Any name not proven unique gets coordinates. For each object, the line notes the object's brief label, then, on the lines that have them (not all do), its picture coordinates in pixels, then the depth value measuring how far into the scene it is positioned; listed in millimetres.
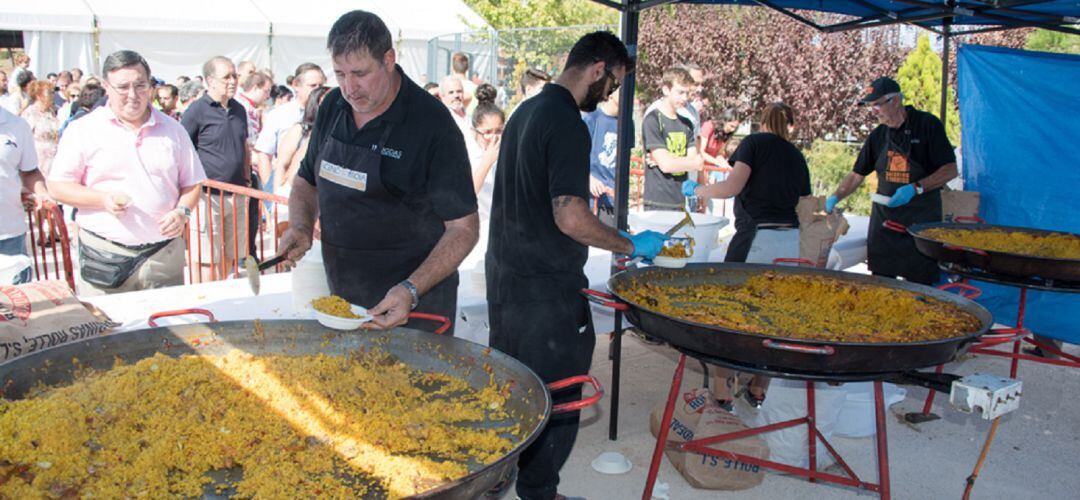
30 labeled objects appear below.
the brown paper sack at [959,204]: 6371
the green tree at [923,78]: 13242
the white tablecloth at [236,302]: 3763
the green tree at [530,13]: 19844
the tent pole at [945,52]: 6680
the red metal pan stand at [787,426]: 2586
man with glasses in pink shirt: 3729
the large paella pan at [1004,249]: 3473
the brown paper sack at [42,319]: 2480
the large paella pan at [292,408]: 1437
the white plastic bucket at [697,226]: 4703
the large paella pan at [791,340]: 2168
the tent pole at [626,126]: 4703
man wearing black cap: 5586
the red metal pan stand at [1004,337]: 2547
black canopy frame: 4742
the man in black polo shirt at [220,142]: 5988
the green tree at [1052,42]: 15411
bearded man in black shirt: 2865
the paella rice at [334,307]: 2031
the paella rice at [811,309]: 2590
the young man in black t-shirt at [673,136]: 6125
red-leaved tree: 14945
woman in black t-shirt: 4625
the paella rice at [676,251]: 3303
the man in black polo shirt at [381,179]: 2414
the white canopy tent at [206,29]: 15891
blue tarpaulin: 6062
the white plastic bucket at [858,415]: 4027
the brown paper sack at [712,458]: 3516
